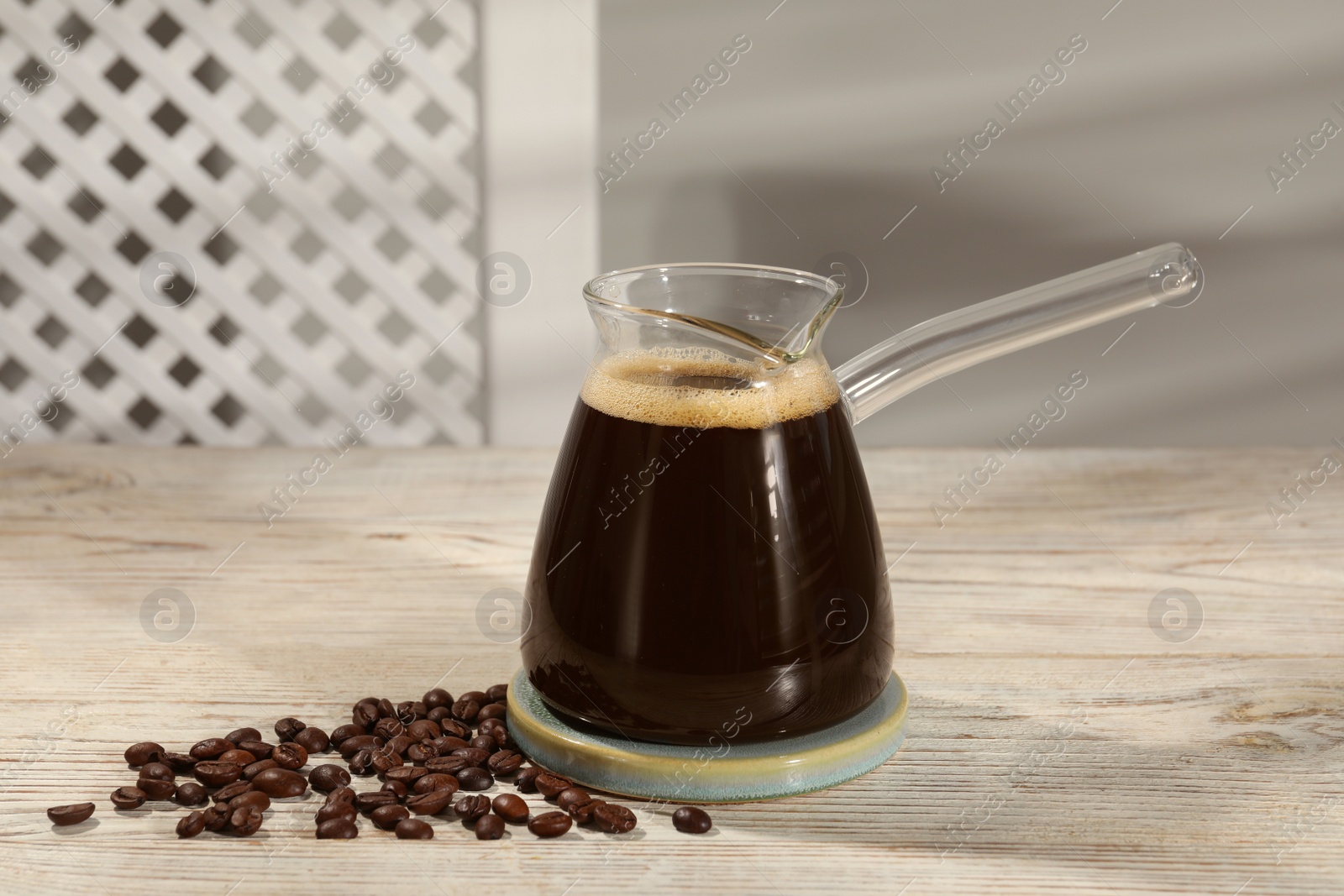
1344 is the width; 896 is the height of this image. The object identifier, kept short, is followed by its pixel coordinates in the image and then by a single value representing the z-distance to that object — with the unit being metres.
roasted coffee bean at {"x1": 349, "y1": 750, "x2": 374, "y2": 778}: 0.76
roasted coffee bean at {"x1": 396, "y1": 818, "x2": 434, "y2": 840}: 0.72
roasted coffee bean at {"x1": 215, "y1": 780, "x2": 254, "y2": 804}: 0.74
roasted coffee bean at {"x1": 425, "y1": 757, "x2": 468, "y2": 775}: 0.75
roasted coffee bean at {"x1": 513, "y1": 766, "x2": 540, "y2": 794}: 0.75
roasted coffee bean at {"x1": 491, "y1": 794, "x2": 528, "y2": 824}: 0.73
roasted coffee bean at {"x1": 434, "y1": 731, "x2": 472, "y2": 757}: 0.76
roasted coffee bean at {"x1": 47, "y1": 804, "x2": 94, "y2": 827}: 0.73
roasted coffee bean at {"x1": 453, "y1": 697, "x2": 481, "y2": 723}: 0.79
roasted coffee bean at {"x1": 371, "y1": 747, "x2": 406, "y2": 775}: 0.75
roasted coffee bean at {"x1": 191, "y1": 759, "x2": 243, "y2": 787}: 0.74
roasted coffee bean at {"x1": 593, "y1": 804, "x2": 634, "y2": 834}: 0.73
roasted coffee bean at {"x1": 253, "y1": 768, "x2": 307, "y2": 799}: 0.74
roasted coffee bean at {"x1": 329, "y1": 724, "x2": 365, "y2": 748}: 0.77
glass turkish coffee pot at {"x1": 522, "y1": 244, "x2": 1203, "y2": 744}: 0.73
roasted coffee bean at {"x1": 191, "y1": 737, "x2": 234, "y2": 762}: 0.76
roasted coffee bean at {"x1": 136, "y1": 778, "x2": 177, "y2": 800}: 0.74
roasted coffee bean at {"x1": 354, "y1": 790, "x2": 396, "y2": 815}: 0.74
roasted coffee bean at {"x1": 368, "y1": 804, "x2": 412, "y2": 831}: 0.73
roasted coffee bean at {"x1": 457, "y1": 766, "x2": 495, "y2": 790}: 0.75
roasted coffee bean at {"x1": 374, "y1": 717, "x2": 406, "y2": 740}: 0.78
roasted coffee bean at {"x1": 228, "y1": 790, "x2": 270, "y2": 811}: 0.73
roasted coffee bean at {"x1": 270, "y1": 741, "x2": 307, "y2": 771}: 0.75
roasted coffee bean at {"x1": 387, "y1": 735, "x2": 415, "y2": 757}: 0.76
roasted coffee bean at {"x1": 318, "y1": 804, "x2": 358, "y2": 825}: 0.73
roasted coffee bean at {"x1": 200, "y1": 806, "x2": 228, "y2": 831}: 0.73
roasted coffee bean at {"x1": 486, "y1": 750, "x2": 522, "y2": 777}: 0.75
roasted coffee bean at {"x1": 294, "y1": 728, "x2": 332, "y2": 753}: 0.77
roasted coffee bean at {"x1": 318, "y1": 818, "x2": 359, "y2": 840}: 0.72
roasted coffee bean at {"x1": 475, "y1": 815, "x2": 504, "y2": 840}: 0.73
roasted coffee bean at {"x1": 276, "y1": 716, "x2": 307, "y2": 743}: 0.77
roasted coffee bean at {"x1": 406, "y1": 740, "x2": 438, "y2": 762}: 0.76
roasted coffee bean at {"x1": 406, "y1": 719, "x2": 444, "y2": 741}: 0.77
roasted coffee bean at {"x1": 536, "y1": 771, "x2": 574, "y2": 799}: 0.74
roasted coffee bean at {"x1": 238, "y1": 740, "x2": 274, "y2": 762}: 0.76
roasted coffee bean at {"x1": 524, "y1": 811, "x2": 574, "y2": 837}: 0.73
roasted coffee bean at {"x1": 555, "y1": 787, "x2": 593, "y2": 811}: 0.73
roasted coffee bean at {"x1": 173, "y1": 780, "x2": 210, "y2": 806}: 0.74
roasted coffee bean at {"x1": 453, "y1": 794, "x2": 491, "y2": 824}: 0.73
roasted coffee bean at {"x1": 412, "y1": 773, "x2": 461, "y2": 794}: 0.74
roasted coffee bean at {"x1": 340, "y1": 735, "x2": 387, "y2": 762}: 0.76
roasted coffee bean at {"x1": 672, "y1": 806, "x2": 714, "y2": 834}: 0.73
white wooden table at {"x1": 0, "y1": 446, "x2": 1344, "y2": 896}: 0.72
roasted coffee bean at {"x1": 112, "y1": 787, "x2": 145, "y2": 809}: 0.74
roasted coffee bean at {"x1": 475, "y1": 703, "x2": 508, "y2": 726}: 0.78
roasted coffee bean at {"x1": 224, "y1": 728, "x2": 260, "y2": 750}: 0.77
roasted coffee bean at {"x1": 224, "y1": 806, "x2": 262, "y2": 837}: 0.72
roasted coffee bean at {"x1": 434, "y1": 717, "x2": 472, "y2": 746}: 0.77
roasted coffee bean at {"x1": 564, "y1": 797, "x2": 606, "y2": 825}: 0.73
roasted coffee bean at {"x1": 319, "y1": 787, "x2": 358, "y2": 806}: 0.73
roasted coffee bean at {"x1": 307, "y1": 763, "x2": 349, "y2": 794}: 0.75
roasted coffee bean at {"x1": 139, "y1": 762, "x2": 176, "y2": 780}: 0.75
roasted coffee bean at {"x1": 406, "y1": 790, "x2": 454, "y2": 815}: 0.73
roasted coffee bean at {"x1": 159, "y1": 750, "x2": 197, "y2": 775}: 0.75
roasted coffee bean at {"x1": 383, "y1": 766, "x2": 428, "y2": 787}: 0.74
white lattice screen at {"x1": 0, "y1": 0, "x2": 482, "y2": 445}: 1.30
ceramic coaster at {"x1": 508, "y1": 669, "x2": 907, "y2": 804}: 0.74
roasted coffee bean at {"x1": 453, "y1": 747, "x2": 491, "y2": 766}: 0.75
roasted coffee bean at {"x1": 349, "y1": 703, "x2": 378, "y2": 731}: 0.78
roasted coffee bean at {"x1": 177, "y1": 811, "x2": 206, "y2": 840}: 0.72
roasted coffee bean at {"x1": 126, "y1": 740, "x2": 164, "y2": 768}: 0.76
